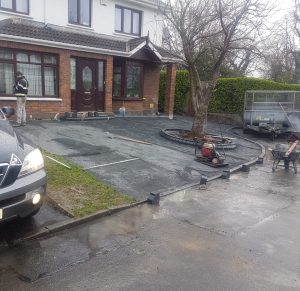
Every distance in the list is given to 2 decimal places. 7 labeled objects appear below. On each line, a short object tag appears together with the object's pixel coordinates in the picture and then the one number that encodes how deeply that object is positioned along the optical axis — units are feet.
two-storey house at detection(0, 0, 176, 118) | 36.12
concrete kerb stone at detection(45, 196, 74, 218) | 13.68
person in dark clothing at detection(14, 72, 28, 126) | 32.50
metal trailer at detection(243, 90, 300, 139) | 41.74
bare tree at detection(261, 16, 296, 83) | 81.99
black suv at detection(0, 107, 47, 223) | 10.51
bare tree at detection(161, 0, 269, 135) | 30.56
